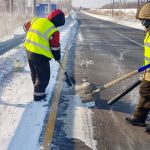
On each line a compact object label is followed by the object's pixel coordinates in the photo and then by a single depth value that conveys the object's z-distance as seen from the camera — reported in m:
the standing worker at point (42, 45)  6.88
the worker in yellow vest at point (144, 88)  5.46
